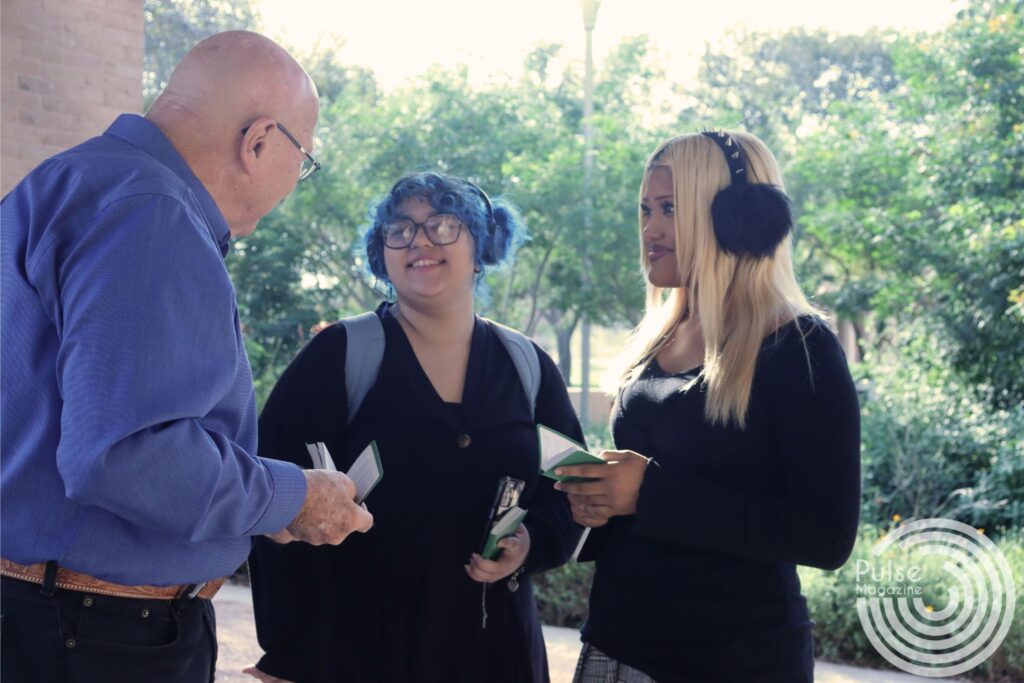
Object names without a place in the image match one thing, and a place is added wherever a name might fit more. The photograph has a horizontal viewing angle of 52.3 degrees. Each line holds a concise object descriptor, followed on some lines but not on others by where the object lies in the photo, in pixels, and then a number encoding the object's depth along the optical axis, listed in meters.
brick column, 5.56
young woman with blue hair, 2.73
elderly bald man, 1.68
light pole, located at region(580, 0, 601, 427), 11.52
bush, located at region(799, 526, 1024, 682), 5.79
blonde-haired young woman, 2.34
